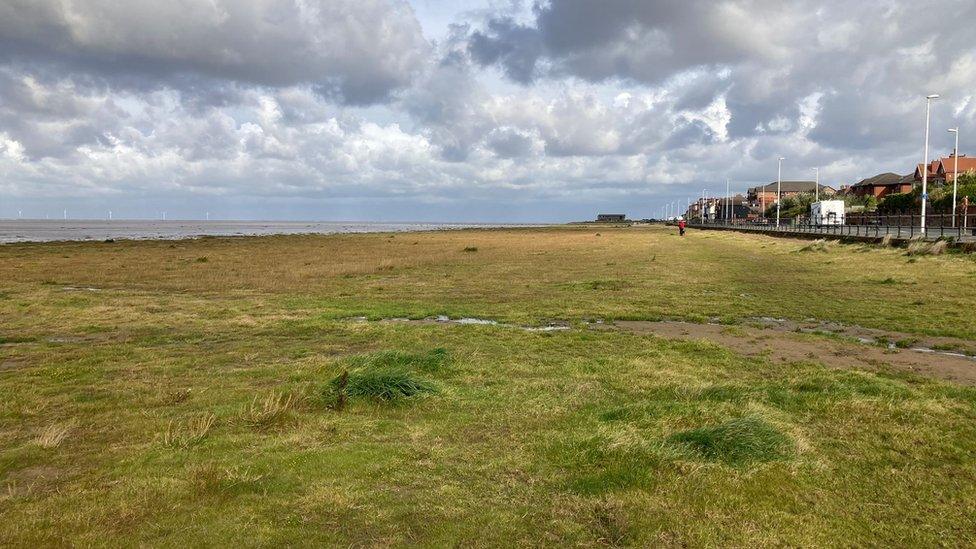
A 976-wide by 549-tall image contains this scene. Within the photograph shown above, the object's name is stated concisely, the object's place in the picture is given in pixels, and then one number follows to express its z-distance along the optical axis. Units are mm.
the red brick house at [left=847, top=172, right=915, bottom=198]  137050
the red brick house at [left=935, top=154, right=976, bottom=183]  117938
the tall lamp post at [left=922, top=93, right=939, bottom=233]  43281
